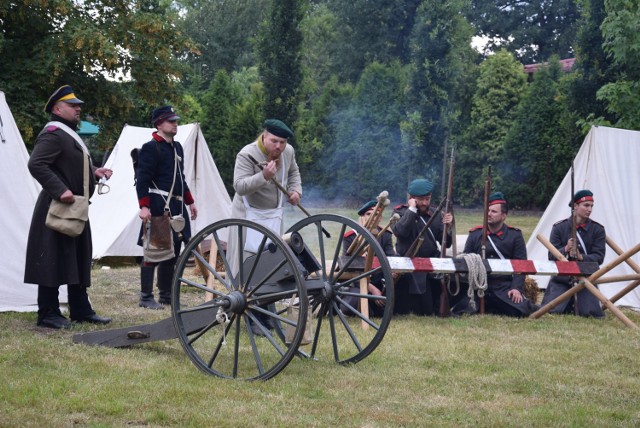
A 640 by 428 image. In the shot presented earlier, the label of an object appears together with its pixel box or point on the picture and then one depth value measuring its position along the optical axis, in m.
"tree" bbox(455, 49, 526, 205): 25.14
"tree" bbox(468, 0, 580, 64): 41.53
